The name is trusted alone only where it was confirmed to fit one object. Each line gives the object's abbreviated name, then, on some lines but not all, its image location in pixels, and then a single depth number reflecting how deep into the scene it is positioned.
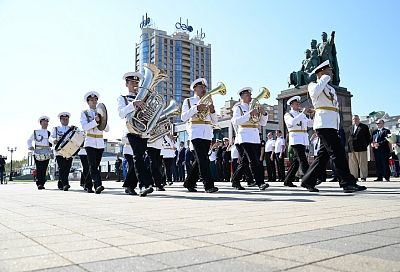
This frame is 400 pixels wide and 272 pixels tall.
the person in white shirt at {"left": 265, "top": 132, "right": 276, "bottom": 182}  16.14
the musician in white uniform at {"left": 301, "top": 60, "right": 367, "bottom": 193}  7.63
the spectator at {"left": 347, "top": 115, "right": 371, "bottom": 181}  13.48
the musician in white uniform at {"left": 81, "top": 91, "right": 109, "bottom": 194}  9.76
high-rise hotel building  152.12
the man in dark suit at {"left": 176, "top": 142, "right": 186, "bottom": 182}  20.29
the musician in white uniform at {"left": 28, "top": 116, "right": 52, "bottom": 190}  13.70
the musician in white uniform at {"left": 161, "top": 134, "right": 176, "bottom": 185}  14.68
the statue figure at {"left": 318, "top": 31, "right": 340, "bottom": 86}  21.10
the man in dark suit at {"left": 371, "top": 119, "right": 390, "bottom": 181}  13.77
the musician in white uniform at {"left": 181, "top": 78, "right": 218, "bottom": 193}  8.59
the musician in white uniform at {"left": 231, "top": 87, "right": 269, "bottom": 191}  9.35
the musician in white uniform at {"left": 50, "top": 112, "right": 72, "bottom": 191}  12.66
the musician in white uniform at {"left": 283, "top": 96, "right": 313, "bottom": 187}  9.81
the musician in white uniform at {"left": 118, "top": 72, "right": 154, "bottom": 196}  8.09
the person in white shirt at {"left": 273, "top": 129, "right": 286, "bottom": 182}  14.39
